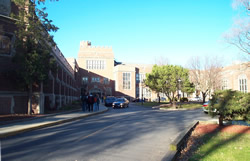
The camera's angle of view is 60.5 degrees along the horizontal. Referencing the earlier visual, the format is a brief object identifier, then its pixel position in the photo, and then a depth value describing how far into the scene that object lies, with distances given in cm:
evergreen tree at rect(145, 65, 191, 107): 3203
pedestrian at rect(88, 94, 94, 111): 2138
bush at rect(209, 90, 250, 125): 993
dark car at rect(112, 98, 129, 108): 3002
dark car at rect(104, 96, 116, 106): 3466
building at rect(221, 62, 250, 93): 5169
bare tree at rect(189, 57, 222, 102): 3762
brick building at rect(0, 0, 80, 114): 1552
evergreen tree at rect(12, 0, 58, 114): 1520
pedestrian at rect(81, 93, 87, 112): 2144
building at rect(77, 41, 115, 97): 6341
